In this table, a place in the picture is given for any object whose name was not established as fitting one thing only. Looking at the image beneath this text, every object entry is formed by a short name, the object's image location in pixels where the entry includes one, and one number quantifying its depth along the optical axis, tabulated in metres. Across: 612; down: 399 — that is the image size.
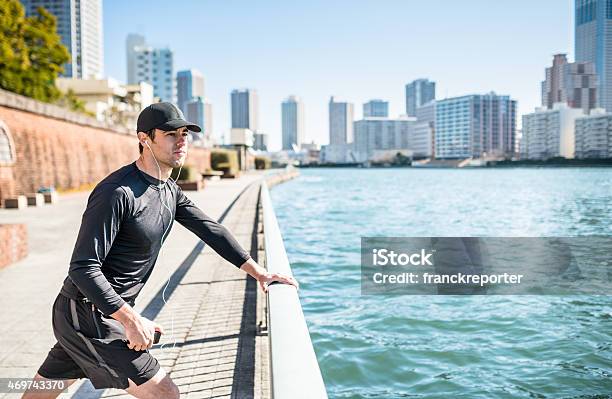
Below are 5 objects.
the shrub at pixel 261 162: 94.00
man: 2.35
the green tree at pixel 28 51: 36.81
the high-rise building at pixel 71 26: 193.88
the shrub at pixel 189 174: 31.41
